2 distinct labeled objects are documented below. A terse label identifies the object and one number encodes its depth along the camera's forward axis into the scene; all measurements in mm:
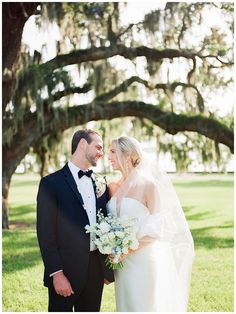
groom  3334
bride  3699
